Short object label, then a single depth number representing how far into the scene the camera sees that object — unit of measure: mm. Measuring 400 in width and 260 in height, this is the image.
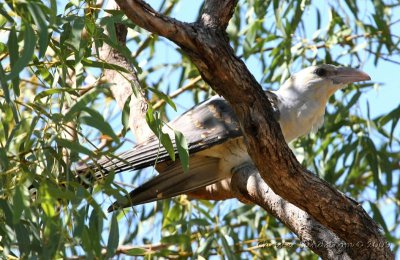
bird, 7789
